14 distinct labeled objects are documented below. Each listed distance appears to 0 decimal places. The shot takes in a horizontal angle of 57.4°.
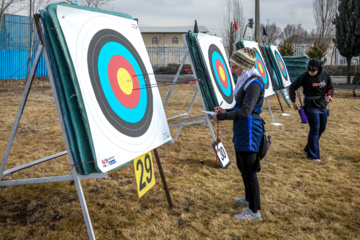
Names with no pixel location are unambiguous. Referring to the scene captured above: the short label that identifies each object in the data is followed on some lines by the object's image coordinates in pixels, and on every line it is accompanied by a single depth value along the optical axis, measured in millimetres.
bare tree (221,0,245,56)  21841
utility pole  17375
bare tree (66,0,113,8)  18591
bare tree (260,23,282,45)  51931
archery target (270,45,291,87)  9383
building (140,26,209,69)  42912
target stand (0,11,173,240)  2275
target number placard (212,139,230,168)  4414
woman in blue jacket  2838
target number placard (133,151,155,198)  2654
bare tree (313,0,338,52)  30506
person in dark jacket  4797
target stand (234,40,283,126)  7438
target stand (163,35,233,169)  4438
